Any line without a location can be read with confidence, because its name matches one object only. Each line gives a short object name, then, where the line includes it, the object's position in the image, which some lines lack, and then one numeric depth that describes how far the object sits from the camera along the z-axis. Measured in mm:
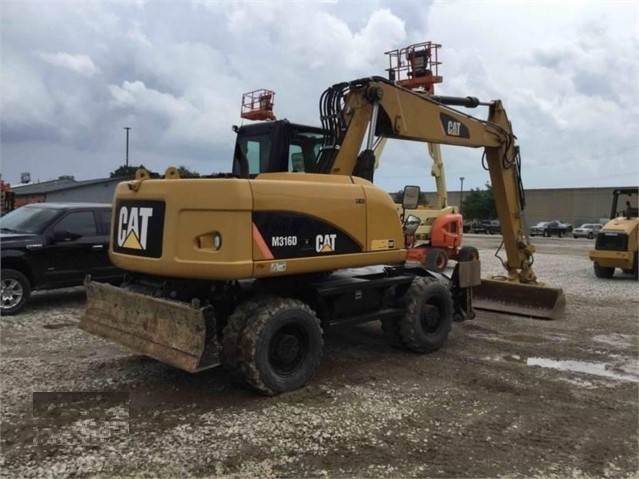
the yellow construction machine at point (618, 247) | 14539
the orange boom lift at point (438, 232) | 14156
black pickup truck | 8422
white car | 45266
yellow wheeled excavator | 4871
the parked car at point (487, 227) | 50166
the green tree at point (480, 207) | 60000
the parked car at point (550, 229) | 48638
